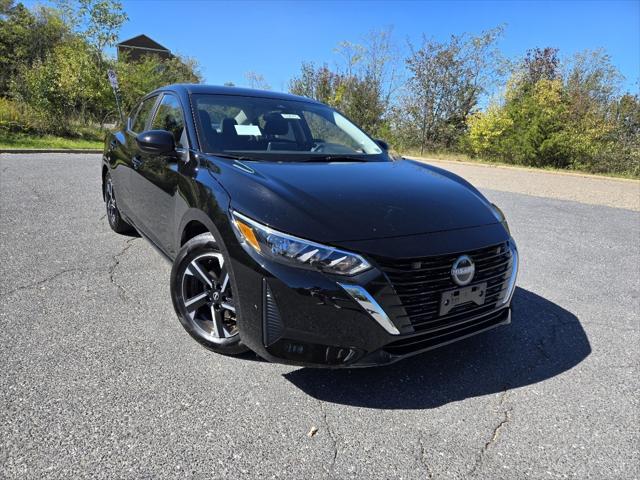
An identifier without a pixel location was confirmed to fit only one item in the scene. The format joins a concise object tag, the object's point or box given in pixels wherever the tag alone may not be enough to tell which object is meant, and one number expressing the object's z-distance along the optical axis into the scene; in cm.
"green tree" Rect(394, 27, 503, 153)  2441
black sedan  205
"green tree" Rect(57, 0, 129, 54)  2091
